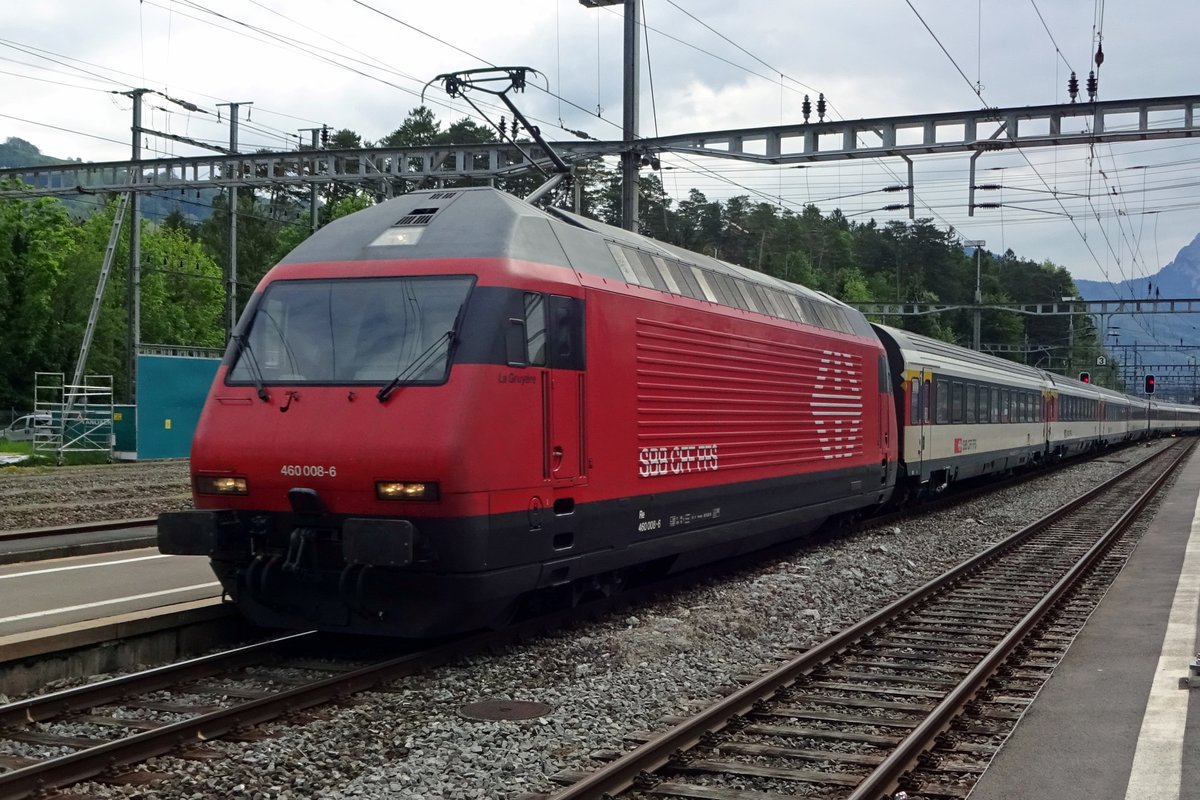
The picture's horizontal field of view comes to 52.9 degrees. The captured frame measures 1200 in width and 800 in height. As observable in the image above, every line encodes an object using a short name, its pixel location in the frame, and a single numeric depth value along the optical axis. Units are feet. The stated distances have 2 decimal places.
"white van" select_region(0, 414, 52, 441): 145.10
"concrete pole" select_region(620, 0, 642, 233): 67.21
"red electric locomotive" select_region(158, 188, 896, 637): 27.27
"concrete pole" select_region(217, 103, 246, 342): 116.51
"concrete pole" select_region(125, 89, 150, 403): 116.67
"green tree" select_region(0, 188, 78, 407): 176.14
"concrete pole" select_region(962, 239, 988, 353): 167.38
